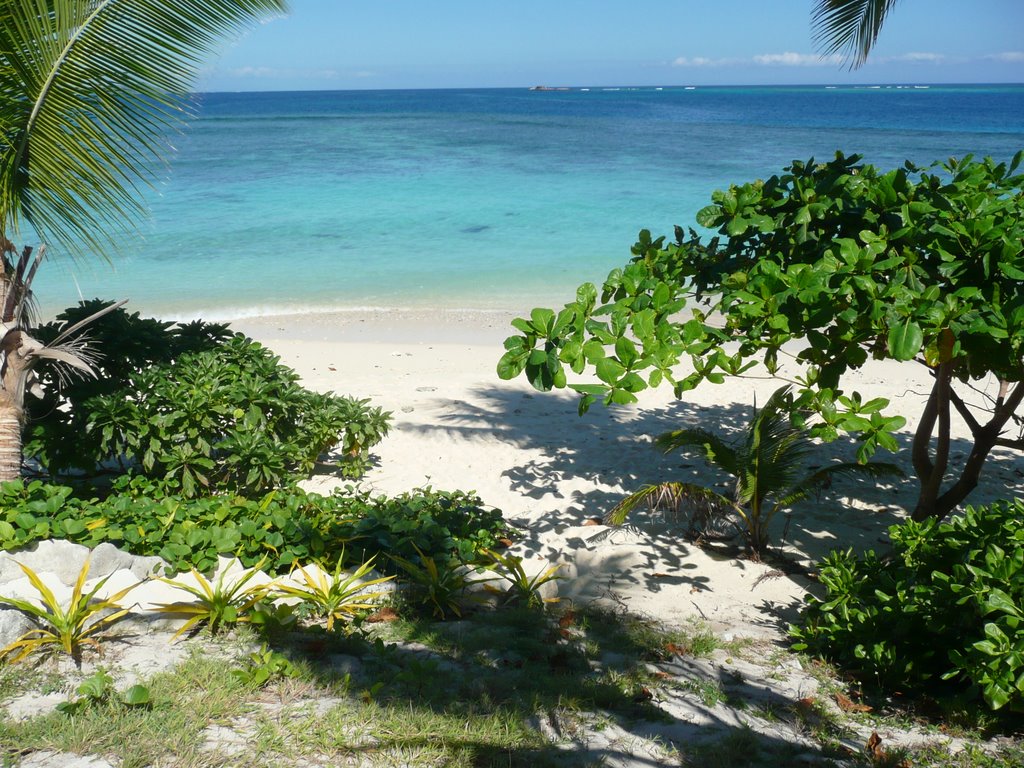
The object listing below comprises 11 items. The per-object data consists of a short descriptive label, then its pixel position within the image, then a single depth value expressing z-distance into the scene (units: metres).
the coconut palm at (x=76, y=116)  4.08
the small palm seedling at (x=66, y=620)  3.37
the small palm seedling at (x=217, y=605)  3.70
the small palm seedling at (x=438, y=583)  4.18
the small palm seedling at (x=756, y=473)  4.89
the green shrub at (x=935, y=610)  2.93
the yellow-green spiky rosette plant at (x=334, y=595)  3.93
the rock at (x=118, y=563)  4.03
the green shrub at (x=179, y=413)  5.03
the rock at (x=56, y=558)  4.00
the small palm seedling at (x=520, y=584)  4.39
